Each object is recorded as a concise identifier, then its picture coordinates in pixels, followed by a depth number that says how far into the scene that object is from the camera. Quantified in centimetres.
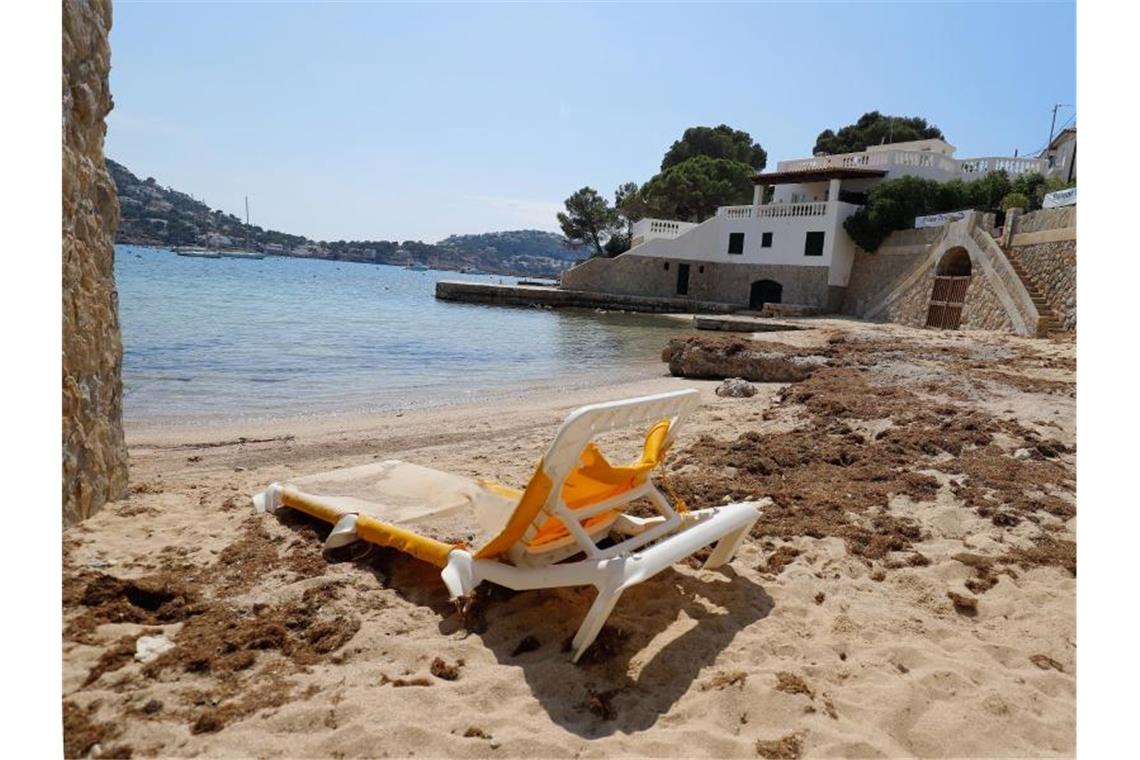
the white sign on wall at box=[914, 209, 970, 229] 2280
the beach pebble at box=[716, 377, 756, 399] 934
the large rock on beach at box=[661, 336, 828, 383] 1092
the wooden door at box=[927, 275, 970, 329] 2073
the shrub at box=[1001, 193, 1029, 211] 2212
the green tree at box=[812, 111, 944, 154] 4803
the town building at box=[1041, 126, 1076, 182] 2841
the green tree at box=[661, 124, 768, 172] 5303
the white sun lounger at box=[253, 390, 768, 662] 271
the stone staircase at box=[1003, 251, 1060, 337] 1571
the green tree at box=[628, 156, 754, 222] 4500
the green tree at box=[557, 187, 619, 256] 5359
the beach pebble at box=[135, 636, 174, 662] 249
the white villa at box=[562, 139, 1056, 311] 3053
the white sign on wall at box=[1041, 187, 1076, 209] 1658
